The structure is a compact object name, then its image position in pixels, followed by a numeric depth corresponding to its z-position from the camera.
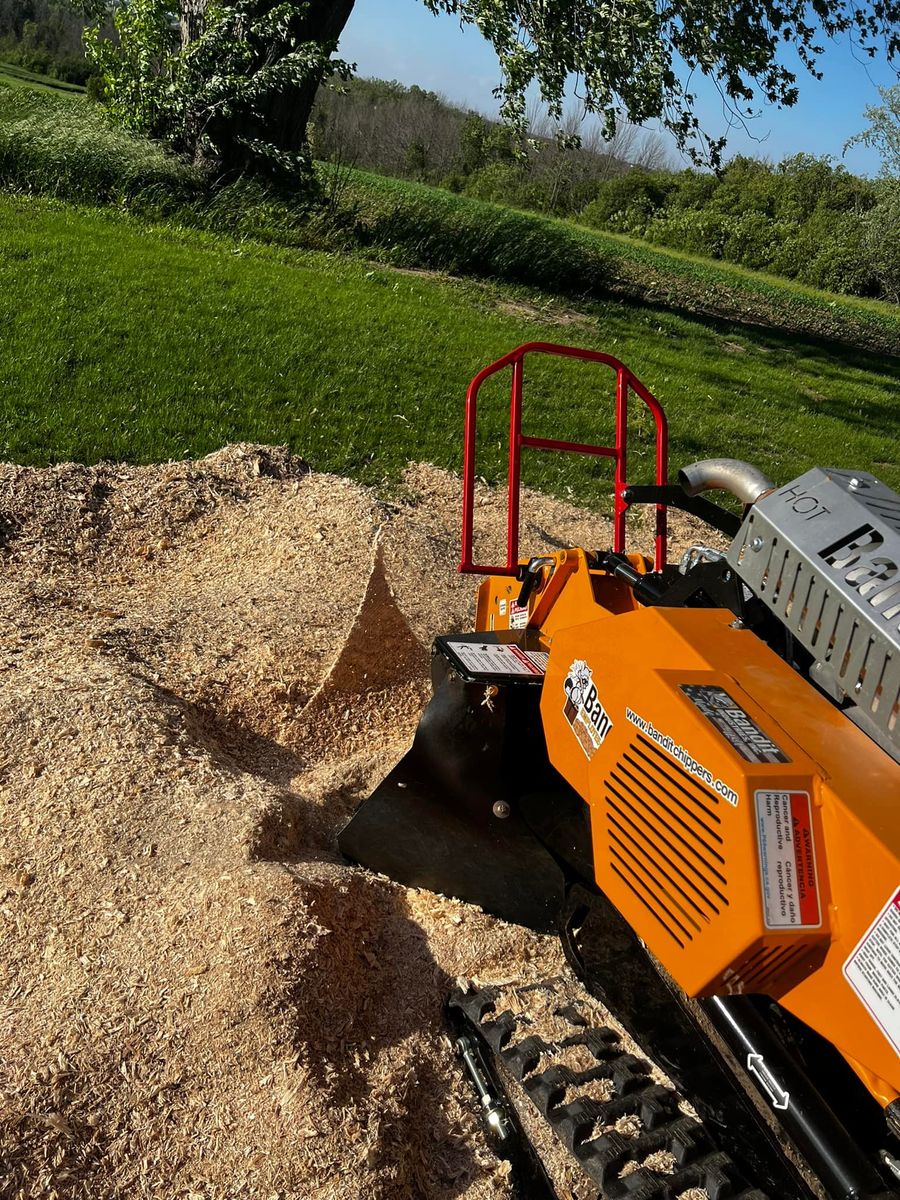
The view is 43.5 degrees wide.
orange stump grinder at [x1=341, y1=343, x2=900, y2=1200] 1.85
